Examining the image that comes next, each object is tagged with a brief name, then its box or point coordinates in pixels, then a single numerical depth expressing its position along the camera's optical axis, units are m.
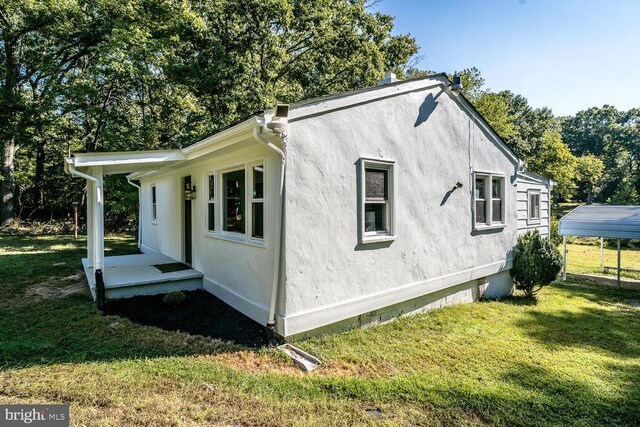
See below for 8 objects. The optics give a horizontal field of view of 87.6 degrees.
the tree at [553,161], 27.50
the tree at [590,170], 40.44
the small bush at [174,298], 6.37
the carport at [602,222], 10.02
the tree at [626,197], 28.23
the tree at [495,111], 25.27
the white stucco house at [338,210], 4.80
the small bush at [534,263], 8.63
